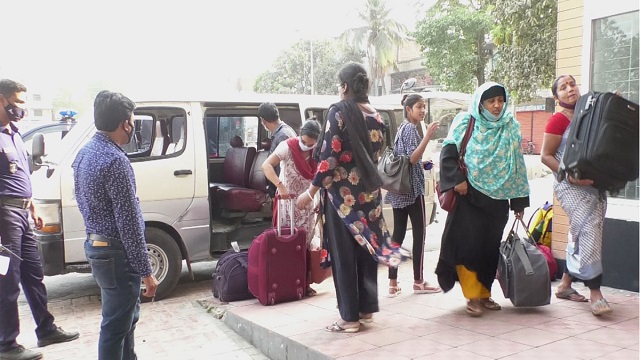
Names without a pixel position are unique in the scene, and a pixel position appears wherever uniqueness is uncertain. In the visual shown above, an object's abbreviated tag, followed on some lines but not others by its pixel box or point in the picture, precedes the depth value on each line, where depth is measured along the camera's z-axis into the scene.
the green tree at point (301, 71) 37.50
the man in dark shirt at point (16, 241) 4.24
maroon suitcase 4.93
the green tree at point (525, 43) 12.61
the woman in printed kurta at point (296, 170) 5.16
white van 5.50
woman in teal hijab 4.04
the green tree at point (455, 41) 22.05
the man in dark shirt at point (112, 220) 3.03
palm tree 38.84
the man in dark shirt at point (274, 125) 5.74
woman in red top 4.00
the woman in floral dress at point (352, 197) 3.87
